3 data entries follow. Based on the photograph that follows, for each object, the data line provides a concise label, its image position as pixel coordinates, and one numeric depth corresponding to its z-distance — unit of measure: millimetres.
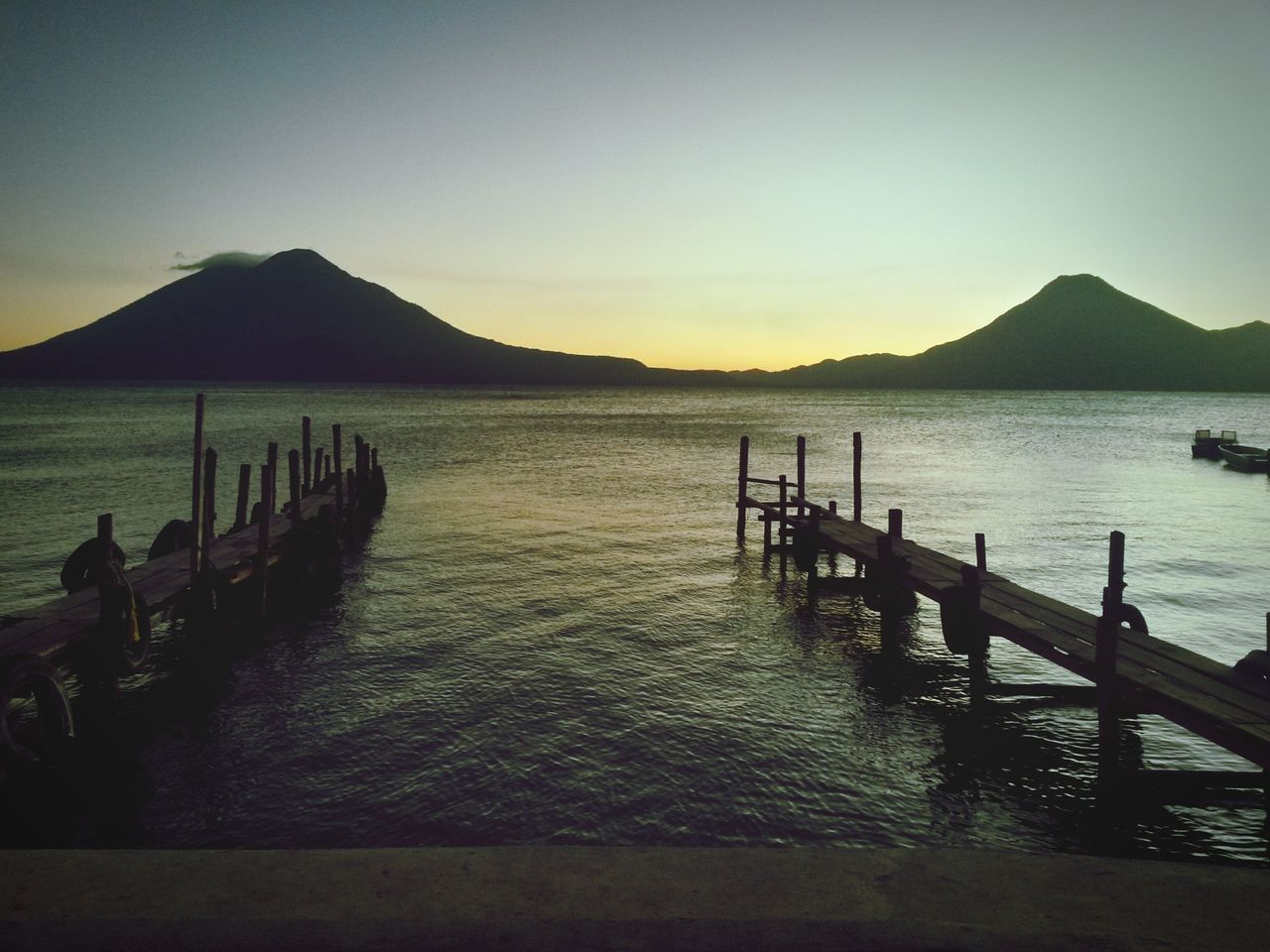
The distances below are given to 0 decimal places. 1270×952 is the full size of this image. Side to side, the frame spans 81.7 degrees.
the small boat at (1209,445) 52875
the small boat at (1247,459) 44469
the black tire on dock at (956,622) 11352
